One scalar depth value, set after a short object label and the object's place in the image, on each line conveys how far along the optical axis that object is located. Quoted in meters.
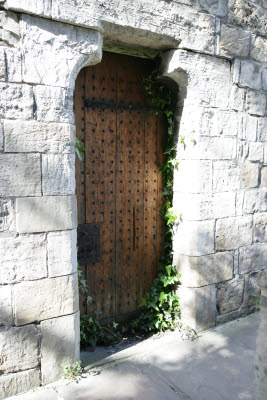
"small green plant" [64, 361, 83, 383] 2.38
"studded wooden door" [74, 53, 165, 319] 2.87
